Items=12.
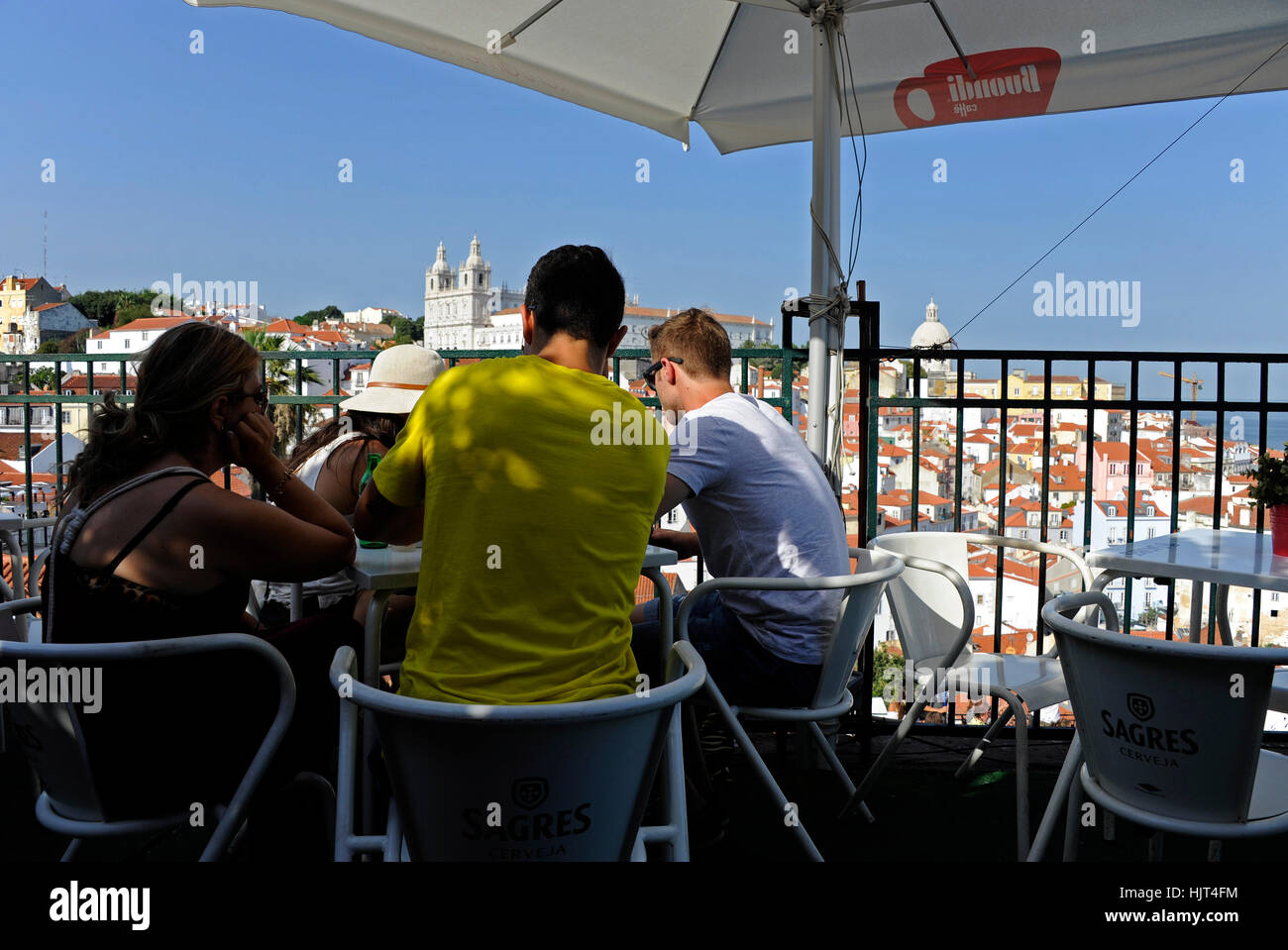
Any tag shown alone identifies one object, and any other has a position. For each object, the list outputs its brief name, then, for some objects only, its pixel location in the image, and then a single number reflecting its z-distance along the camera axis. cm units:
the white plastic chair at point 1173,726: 161
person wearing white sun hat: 296
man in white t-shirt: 253
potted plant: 270
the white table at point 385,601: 165
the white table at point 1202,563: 243
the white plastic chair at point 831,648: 230
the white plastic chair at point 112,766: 165
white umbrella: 331
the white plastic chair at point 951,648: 269
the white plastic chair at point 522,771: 122
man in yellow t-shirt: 155
